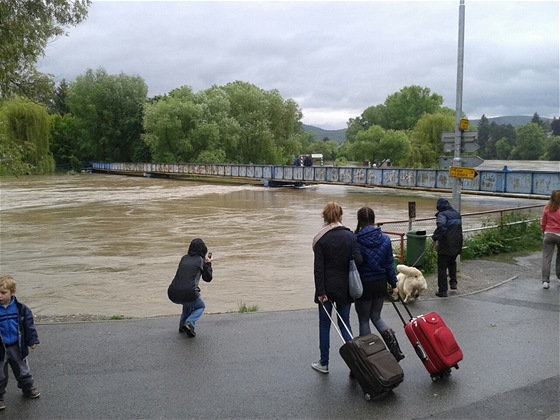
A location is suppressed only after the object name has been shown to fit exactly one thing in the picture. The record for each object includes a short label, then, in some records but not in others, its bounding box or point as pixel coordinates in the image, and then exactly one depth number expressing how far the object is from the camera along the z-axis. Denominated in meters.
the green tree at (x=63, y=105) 87.57
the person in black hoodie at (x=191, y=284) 6.47
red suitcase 4.94
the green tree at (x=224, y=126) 63.81
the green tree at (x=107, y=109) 75.69
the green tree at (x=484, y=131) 155.62
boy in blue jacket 4.62
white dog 7.75
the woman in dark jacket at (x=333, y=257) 4.99
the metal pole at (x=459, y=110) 9.84
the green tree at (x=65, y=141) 81.56
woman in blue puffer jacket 5.21
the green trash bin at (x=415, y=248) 9.37
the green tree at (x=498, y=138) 137.73
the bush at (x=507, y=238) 11.40
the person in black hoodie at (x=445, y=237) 8.10
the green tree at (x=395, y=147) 70.38
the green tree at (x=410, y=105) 105.19
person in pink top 8.54
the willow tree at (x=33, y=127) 45.70
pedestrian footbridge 28.42
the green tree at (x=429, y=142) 70.62
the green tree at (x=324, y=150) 148.25
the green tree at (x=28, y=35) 9.00
